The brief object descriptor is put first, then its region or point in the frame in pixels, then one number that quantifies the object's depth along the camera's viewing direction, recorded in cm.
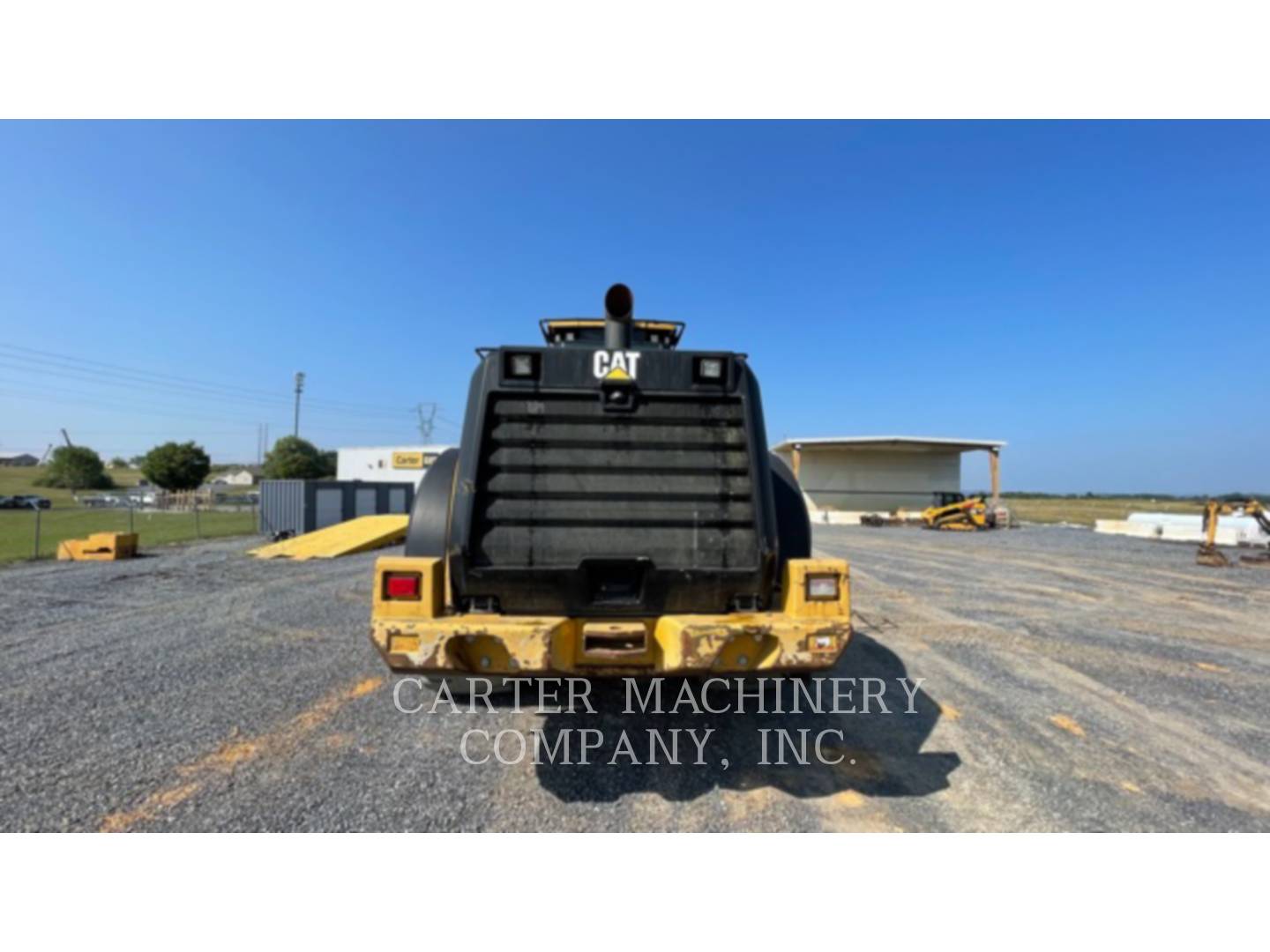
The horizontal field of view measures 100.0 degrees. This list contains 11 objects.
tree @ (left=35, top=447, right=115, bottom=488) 6291
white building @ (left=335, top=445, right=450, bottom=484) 3497
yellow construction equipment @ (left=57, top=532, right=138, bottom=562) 1247
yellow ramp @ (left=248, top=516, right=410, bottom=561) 1341
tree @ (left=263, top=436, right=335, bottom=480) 5938
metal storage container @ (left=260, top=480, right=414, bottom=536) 1805
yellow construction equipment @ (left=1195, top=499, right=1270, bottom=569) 1286
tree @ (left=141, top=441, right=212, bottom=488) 5244
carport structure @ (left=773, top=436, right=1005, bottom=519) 3325
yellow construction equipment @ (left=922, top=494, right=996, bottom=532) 2428
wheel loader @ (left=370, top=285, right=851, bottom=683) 261
